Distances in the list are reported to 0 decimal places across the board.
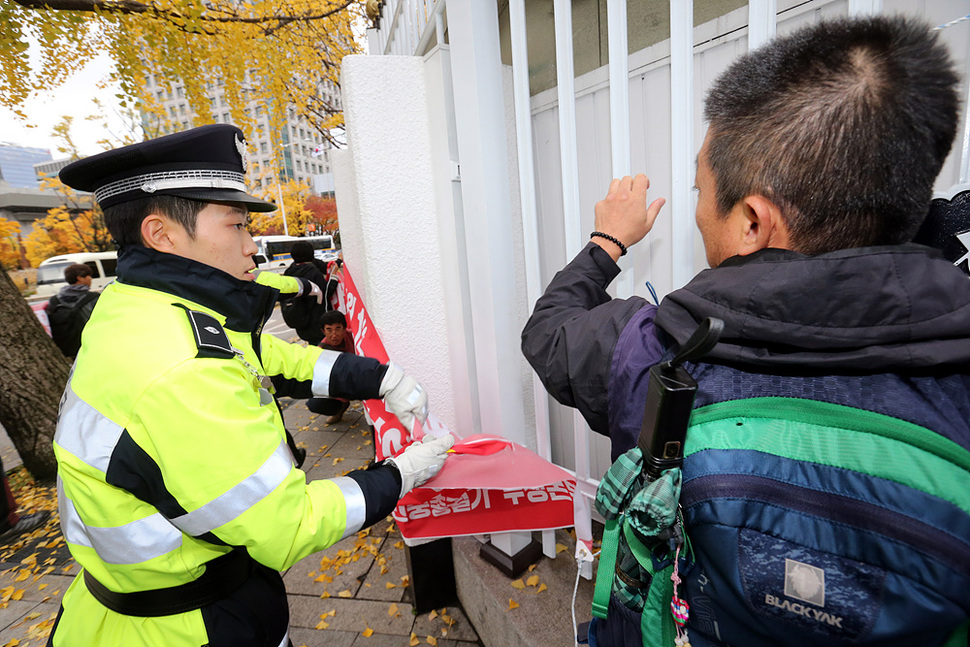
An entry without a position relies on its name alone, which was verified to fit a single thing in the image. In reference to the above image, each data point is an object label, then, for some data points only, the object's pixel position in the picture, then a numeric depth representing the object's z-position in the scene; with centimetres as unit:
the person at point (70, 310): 653
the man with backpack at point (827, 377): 58
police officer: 108
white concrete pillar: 226
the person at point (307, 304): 527
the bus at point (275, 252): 2210
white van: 1619
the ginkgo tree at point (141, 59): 459
